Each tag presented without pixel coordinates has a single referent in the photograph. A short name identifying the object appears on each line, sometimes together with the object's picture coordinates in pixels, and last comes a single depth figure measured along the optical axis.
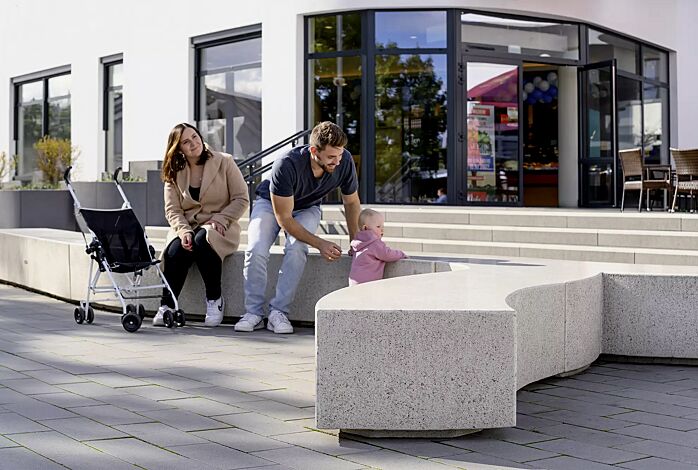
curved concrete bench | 4.55
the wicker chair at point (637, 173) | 13.16
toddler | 7.51
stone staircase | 10.13
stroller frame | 8.18
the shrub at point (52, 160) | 18.81
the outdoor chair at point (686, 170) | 12.51
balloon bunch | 18.08
